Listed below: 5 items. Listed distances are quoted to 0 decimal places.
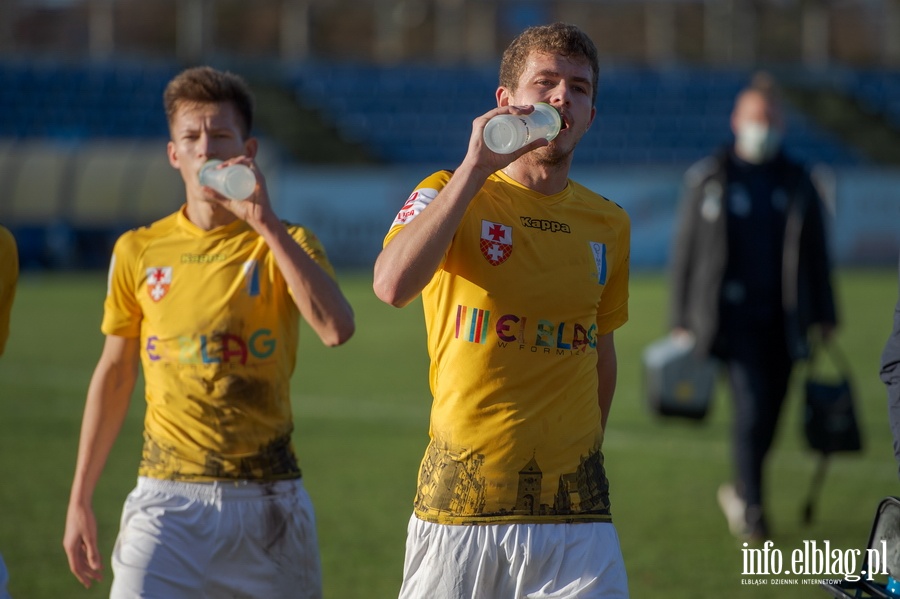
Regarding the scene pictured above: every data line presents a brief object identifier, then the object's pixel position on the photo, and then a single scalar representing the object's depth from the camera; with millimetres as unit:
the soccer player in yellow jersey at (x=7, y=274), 7305
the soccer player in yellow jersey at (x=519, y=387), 6176
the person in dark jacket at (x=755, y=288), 13562
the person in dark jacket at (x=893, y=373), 5902
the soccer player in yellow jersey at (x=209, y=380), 7437
